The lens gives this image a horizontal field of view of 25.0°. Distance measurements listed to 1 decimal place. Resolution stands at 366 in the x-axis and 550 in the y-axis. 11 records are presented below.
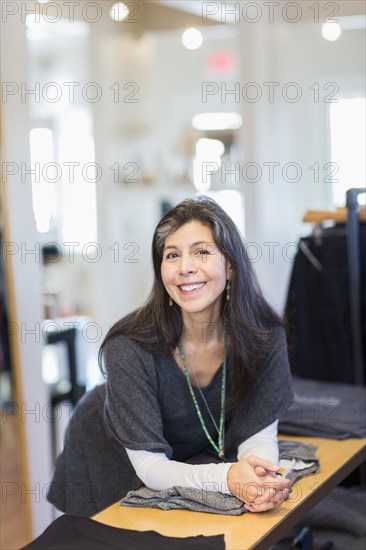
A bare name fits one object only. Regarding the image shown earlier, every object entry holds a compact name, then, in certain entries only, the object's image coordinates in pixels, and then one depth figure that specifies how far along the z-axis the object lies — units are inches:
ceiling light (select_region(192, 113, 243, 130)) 249.8
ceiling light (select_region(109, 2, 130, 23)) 150.3
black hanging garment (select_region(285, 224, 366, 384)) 116.6
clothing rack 107.7
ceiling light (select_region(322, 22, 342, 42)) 120.8
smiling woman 73.8
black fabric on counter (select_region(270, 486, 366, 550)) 85.6
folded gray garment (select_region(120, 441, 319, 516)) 66.4
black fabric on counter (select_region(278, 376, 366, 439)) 89.0
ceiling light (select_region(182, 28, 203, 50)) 137.3
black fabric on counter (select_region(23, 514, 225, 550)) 59.8
